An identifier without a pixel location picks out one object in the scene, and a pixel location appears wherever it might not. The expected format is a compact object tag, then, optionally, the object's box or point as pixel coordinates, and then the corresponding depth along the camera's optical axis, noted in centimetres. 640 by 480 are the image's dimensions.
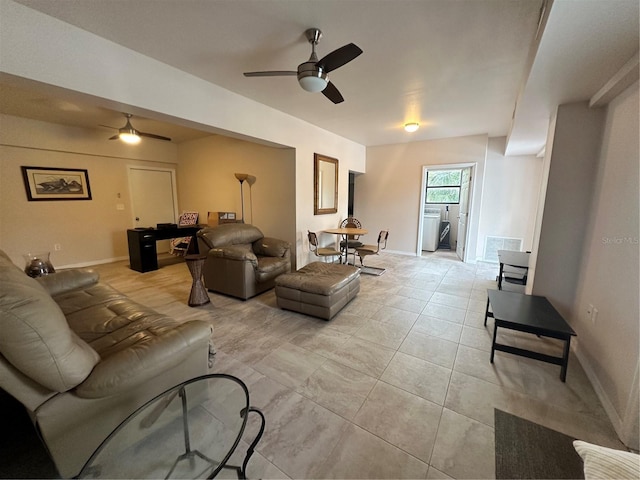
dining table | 470
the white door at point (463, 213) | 548
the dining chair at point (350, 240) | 507
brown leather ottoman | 279
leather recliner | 339
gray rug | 128
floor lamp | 461
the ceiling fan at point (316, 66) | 188
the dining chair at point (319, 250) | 433
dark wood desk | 466
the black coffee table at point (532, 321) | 190
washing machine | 643
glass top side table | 108
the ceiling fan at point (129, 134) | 386
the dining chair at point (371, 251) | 461
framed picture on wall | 433
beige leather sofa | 102
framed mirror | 474
